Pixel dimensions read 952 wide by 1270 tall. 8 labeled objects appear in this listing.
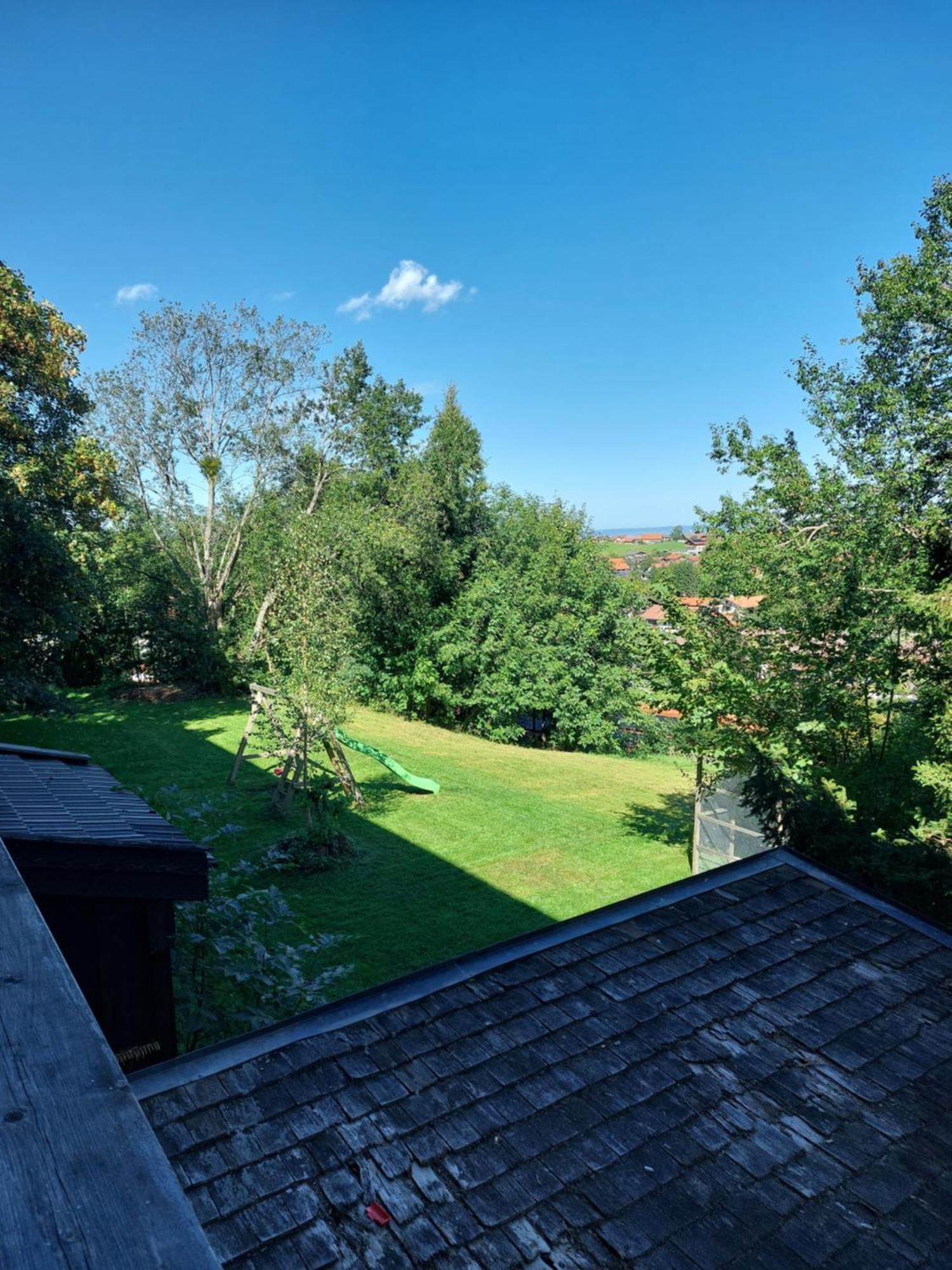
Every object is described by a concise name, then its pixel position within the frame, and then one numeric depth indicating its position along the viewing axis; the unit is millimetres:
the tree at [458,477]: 26422
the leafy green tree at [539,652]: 23219
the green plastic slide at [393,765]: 14883
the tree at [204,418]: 22469
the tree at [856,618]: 7332
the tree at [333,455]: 25250
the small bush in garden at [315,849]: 10695
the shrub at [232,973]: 4547
